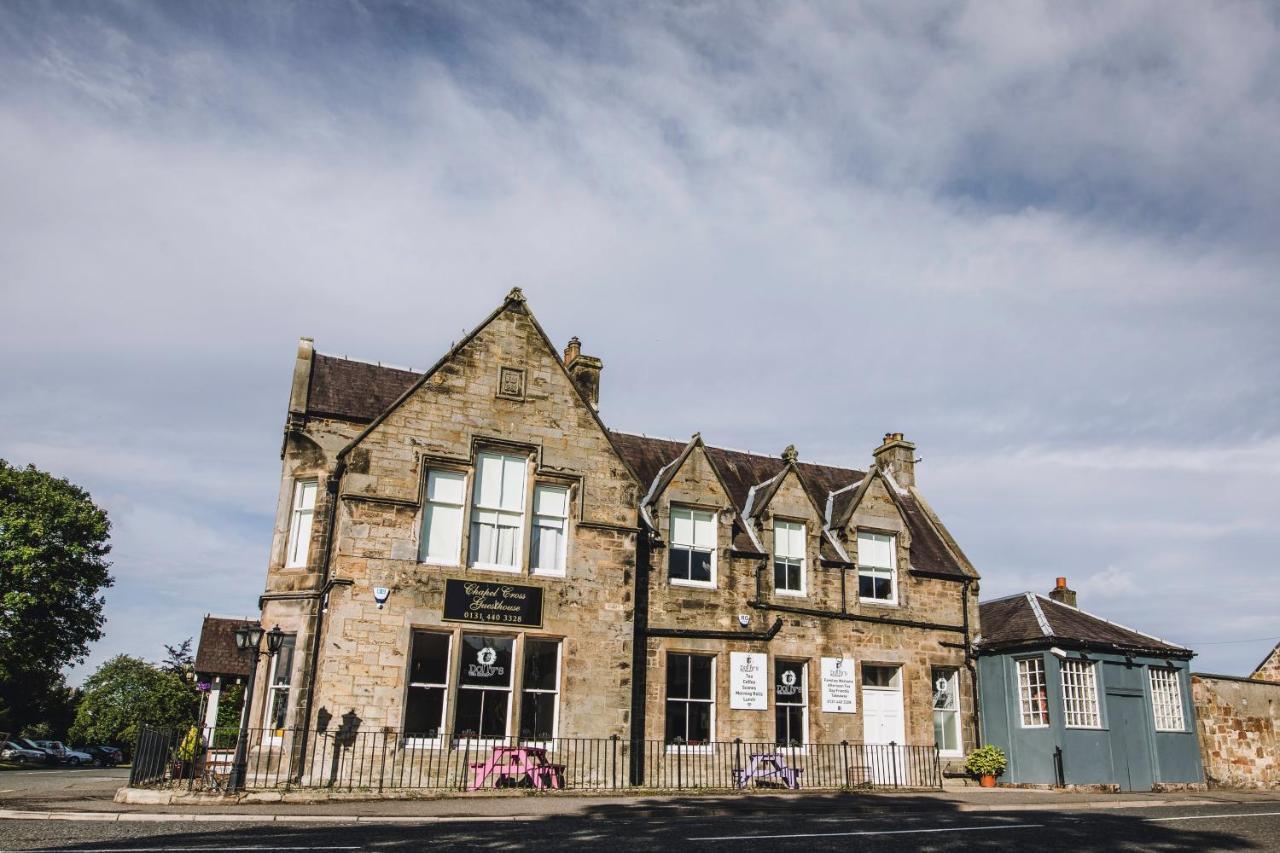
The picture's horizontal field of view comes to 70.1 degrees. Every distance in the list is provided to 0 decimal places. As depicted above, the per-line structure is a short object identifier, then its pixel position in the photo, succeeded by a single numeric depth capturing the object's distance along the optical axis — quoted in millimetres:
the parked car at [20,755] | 43875
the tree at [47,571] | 38719
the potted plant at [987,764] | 23547
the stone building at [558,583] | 19109
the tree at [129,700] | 48312
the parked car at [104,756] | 51312
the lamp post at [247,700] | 16781
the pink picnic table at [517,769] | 18500
